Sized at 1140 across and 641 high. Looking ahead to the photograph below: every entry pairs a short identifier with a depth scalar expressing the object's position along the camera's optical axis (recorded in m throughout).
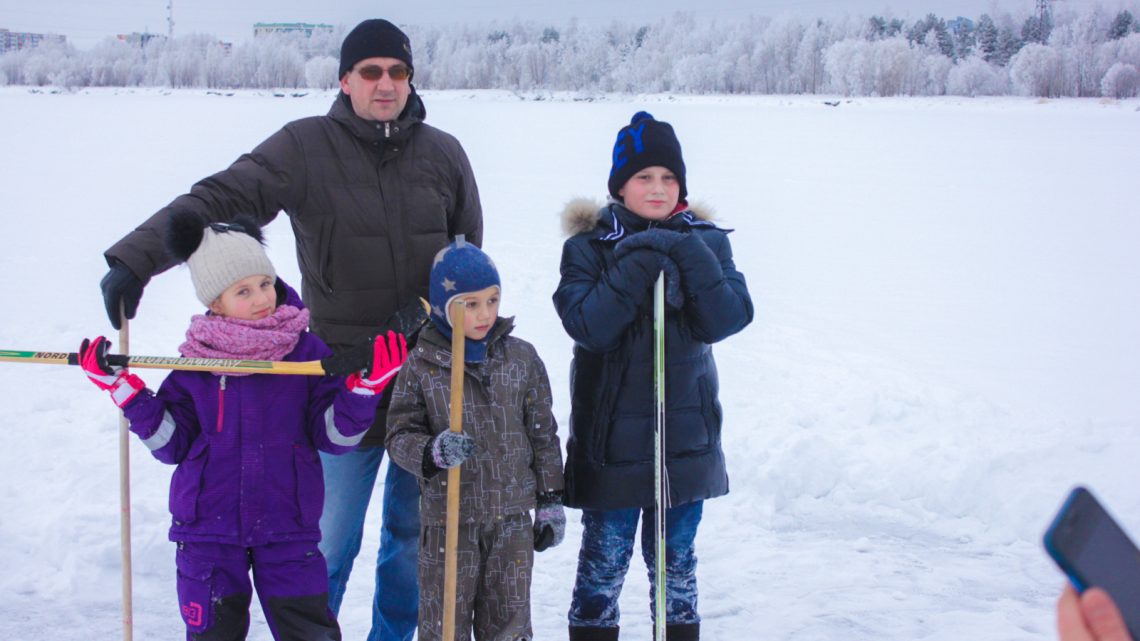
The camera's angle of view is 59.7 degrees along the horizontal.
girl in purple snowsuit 2.55
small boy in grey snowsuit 2.74
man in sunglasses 2.91
